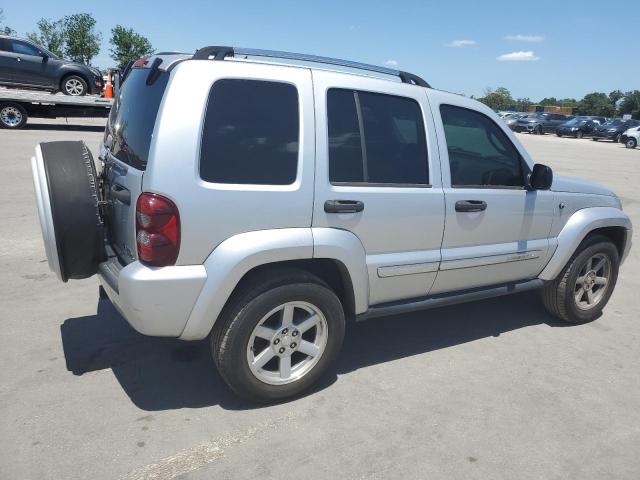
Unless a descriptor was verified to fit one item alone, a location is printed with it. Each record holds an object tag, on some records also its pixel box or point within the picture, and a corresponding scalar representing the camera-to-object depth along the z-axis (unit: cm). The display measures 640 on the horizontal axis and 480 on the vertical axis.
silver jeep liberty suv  270
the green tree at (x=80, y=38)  5006
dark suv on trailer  1520
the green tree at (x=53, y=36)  5159
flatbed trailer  1477
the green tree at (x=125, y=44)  5309
